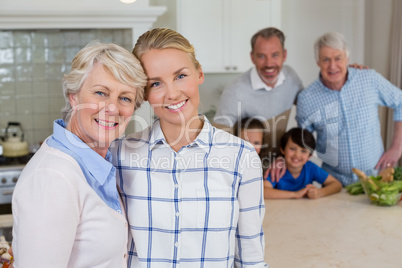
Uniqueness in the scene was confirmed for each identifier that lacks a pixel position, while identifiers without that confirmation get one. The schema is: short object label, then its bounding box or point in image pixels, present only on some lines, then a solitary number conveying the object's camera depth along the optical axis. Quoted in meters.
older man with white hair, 2.74
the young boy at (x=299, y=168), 2.42
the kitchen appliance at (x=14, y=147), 3.30
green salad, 2.08
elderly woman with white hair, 0.90
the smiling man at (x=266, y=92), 2.74
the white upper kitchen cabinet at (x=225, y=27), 3.59
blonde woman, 1.12
